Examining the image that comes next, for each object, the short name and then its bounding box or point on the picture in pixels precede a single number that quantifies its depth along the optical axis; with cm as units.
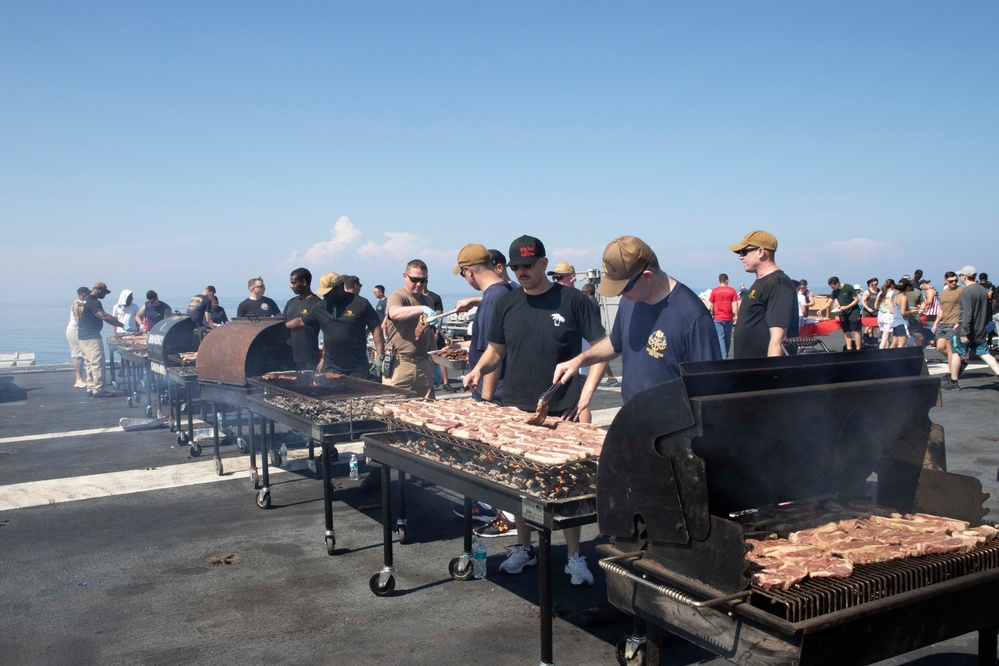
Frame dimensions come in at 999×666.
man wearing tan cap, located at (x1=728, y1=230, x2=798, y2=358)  628
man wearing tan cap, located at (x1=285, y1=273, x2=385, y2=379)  834
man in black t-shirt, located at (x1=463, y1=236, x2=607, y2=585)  541
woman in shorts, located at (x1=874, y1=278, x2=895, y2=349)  1728
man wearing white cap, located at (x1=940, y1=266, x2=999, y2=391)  1230
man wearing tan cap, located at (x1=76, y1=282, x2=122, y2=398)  1578
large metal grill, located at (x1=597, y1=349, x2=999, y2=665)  259
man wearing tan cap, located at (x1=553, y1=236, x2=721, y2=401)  432
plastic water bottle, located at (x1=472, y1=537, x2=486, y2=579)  546
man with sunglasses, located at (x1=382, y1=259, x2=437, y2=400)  847
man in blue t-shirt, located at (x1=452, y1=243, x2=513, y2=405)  633
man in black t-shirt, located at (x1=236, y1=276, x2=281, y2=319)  1277
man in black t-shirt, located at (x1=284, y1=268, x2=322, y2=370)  941
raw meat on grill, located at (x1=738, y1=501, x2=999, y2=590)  274
